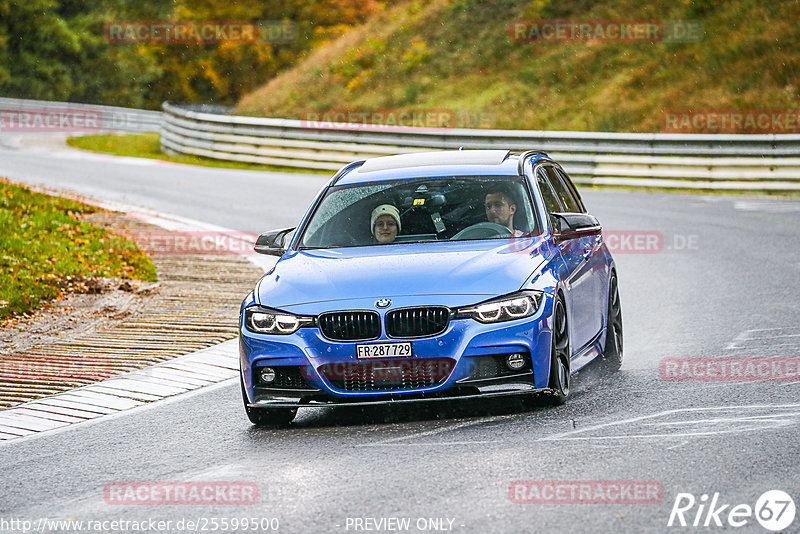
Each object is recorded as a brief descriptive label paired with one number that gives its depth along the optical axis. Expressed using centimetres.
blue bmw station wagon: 1591
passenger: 1845
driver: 1855
